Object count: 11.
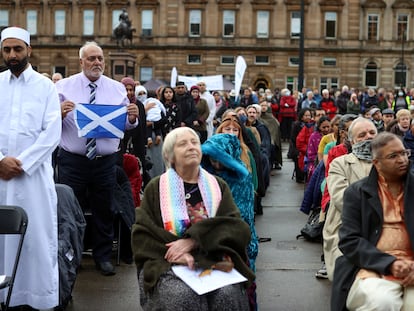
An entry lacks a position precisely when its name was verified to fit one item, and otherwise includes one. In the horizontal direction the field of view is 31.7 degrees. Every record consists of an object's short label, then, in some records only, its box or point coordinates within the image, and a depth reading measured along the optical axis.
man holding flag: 7.57
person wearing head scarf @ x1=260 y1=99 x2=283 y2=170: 17.23
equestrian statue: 44.11
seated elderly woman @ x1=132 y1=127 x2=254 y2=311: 5.06
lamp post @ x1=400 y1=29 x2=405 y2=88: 56.06
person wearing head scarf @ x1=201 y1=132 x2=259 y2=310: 6.25
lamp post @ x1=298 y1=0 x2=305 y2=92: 27.30
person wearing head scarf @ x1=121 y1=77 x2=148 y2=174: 11.05
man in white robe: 6.12
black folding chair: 5.45
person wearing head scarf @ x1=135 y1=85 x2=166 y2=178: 12.93
